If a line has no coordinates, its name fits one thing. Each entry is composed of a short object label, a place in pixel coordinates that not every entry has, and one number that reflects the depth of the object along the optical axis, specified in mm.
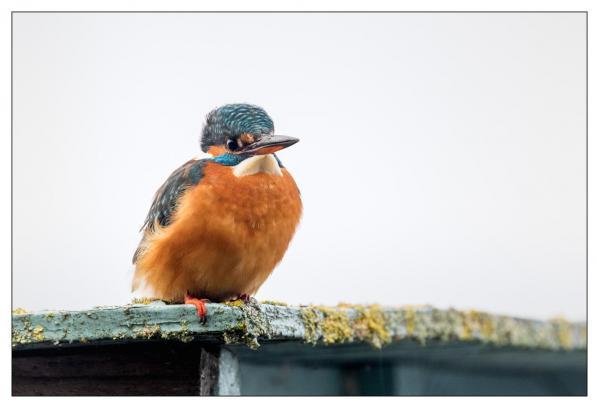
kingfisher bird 5957
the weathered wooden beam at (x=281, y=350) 4828
